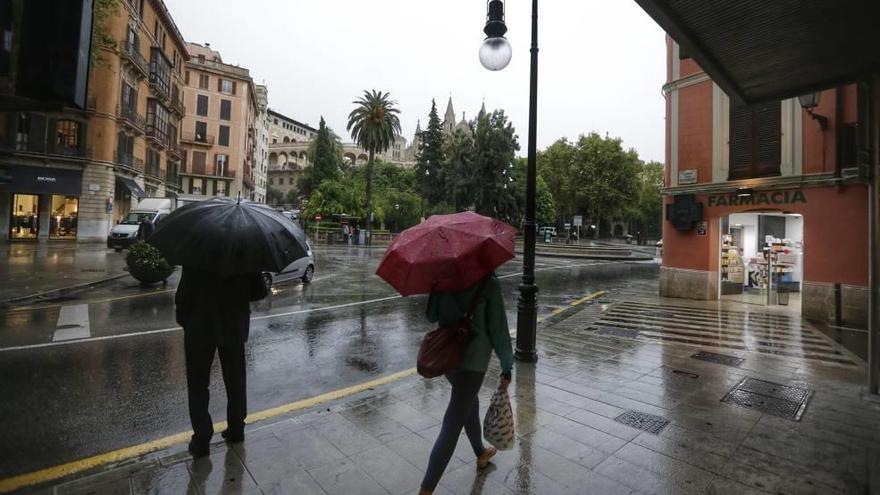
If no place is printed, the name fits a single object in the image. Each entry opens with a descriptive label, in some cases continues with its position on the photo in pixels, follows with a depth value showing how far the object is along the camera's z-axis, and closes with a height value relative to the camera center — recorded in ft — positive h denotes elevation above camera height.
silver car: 41.24 -1.95
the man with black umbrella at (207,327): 11.27 -1.98
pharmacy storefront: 31.07 +1.72
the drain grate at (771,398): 15.08 -4.67
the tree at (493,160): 152.25 +35.21
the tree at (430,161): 190.08 +43.18
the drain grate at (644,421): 13.53 -4.90
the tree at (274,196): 305.73 +39.68
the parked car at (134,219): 76.95 +5.03
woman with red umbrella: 8.91 -0.54
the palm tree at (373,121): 138.41 +43.08
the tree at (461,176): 156.66 +30.71
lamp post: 19.65 +3.45
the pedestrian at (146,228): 58.29 +2.66
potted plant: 40.14 -1.46
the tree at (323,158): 219.00 +48.19
